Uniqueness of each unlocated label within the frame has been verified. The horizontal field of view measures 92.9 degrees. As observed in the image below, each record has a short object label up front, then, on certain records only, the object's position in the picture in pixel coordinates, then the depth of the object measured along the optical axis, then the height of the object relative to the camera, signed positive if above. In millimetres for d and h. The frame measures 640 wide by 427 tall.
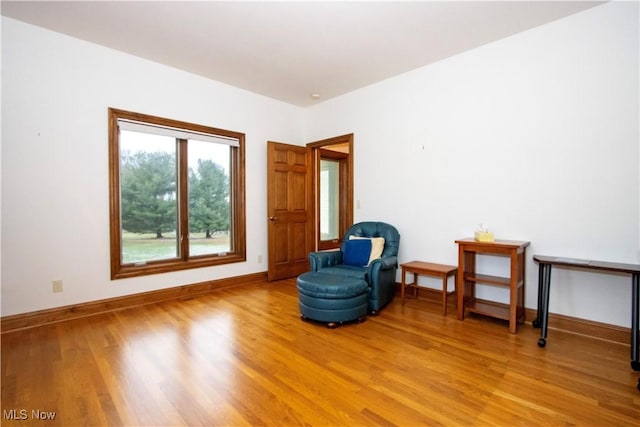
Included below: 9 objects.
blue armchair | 3125 -674
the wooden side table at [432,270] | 3133 -702
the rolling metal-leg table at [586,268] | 2113 -624
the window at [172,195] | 3430 +117
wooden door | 4551 -78
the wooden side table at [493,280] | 2682 -723
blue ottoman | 2807 -893
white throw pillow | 3494 -507
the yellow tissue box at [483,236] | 2906 -303
